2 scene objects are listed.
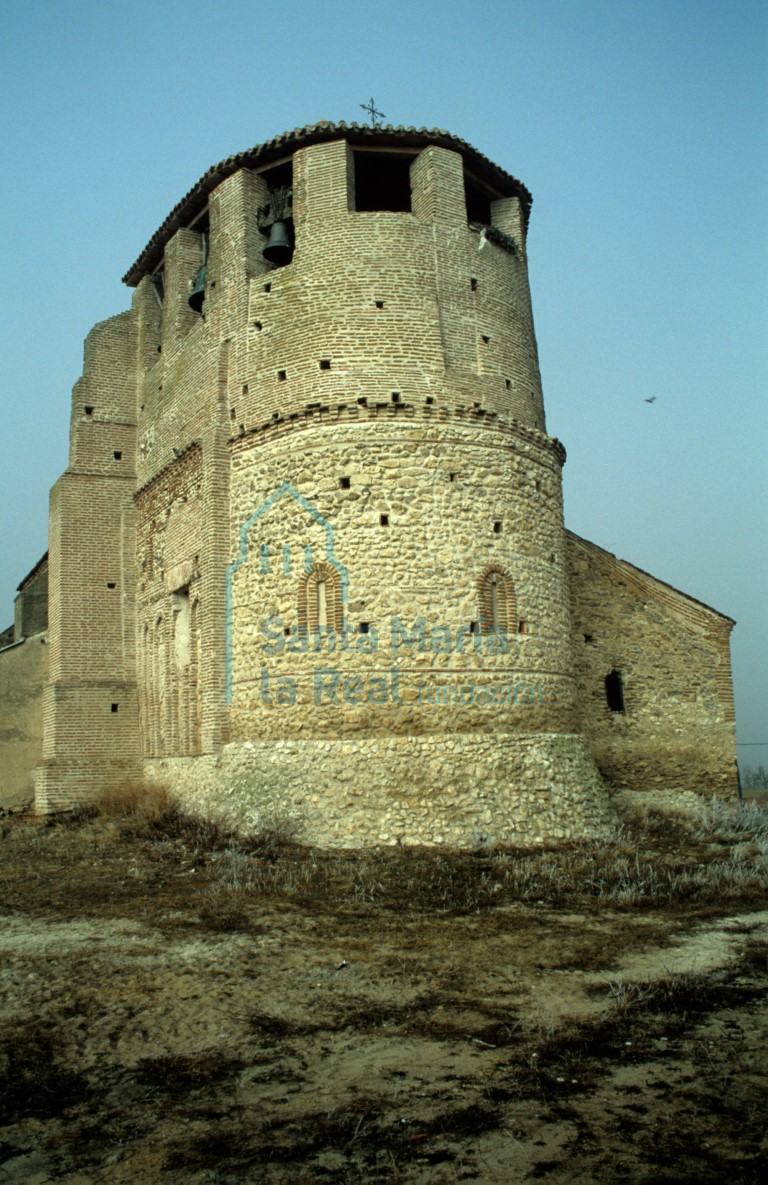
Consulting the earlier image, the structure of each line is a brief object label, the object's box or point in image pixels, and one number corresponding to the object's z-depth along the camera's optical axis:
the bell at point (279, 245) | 16.22
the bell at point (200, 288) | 17.78
